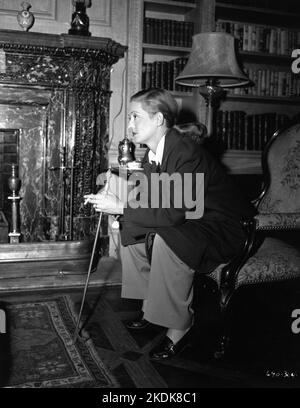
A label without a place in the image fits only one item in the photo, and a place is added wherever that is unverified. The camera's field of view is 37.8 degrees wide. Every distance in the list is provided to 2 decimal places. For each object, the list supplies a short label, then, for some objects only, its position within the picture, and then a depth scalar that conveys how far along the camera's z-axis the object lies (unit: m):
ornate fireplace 3.06
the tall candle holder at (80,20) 3.11
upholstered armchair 1.74
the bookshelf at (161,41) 3.34
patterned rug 1.55
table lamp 2.75
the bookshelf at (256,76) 3.56
